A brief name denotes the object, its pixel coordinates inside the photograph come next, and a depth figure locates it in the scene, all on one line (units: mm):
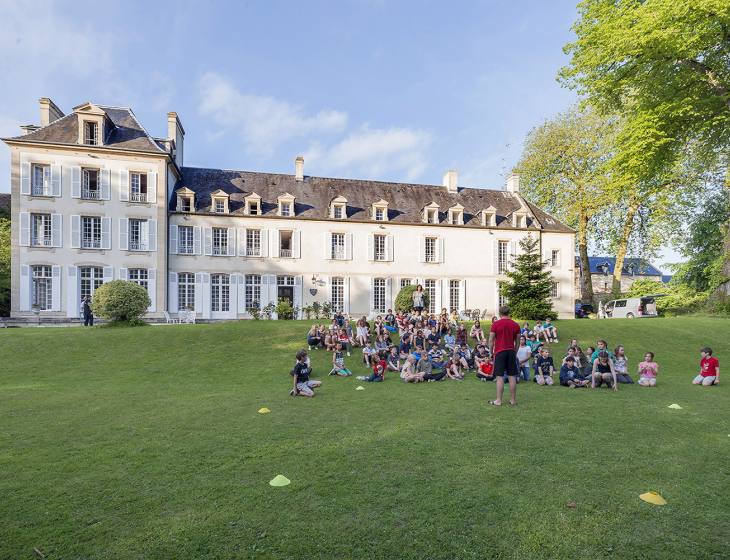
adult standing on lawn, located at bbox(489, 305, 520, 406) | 7473
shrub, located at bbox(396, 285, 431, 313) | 24180
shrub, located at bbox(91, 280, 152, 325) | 17297
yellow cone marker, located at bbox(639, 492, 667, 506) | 3555
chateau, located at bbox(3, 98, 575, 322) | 23891
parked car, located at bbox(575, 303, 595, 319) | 33844
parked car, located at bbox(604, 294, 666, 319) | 29647
